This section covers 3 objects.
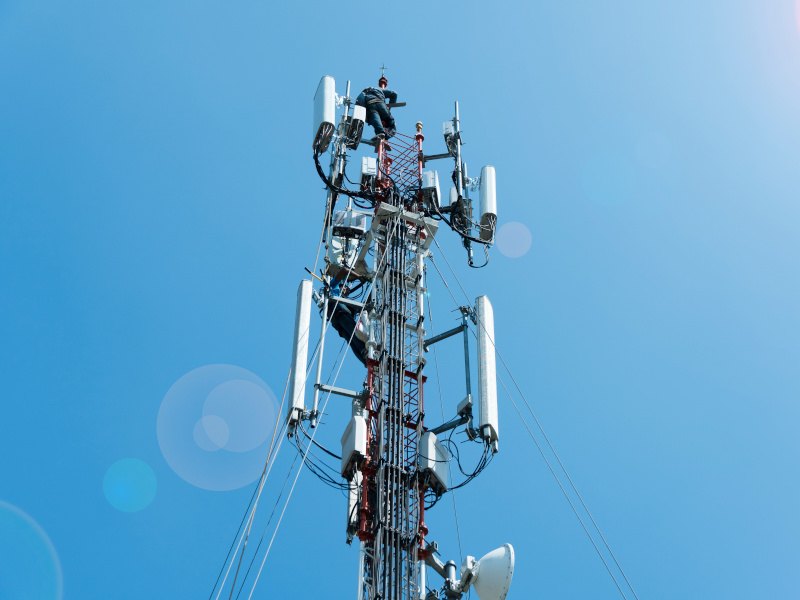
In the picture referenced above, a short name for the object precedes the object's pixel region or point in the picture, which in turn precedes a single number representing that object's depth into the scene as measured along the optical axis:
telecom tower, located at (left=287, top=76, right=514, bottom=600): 23.86
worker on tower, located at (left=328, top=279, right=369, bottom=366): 28.44
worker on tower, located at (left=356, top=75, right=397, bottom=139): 32.75
